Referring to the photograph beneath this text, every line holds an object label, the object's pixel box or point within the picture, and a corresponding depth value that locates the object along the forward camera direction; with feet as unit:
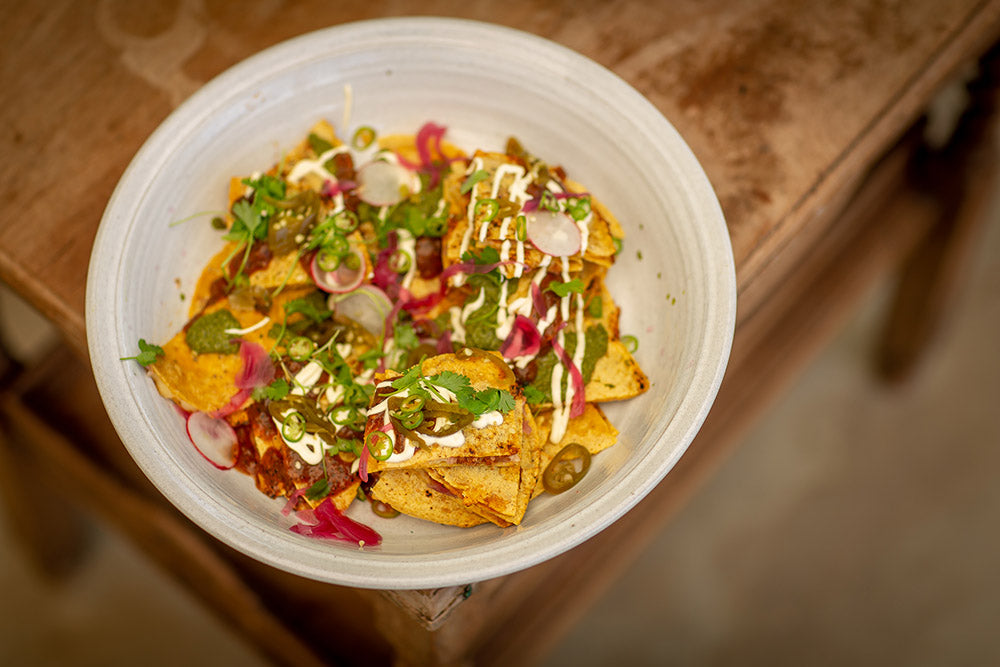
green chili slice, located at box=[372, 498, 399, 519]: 2.29
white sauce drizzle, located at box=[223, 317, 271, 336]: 2.39
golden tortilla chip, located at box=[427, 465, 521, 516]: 2.22
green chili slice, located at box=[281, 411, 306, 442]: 2.30
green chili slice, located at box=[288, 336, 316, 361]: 2.36
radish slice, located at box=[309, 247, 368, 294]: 2.41
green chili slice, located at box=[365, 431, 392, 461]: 2.23
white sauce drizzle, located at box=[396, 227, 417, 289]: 2.45
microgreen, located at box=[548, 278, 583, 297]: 2.35
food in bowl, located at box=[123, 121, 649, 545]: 2.24
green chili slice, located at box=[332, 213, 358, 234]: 2.43
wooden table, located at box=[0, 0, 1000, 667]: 2.58
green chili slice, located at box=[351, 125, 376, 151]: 2.53
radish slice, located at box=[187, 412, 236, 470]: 2.28
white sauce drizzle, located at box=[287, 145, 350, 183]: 2.47
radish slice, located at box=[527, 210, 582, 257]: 2.35
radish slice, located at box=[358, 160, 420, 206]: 2.49
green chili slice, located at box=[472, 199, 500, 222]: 2.36
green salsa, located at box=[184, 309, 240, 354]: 2.37
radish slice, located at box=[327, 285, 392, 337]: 2.41
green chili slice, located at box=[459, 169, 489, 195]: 2.40
